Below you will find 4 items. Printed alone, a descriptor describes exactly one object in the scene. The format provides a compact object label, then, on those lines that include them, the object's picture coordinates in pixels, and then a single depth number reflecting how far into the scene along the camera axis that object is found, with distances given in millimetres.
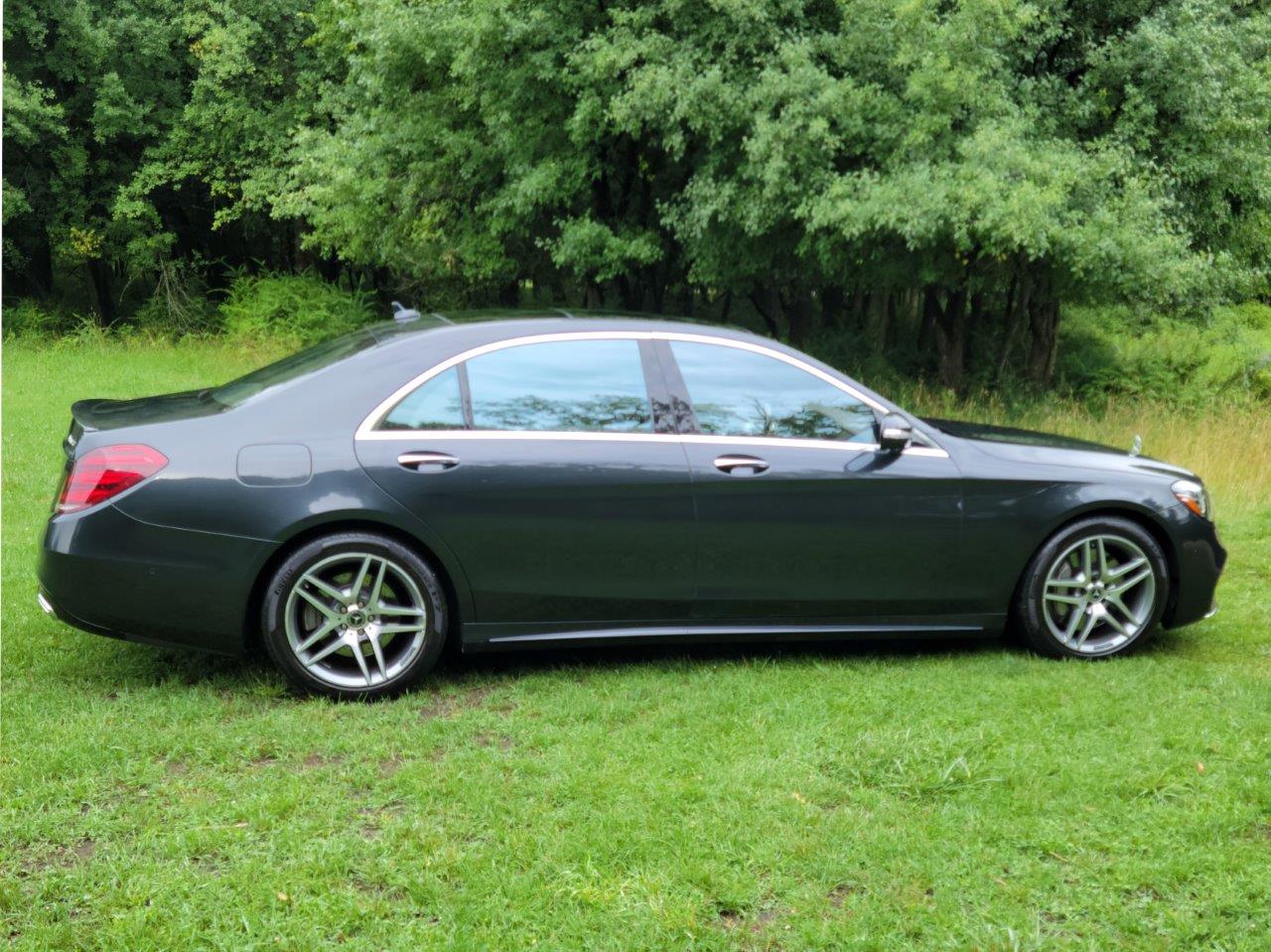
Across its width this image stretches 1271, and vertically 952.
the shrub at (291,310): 23328
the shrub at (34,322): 25469
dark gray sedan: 5082
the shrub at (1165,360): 19375
